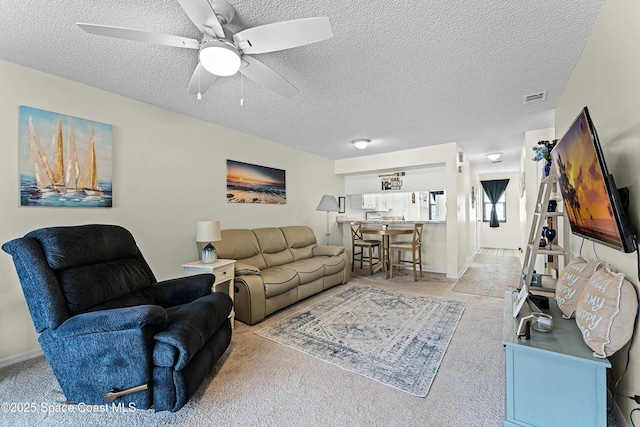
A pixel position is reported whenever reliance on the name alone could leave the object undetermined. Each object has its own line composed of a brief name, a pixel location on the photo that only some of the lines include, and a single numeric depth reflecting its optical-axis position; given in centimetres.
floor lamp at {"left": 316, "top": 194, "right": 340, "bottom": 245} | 524
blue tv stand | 131
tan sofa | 297
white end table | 272
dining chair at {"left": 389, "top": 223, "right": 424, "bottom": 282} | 468
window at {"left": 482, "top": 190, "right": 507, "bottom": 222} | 838
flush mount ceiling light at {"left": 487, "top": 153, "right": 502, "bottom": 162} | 542
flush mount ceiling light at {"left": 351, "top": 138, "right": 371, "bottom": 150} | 436
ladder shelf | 224
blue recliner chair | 155
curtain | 834
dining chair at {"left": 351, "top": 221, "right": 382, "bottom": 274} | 512
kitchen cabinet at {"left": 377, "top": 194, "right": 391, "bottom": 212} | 753
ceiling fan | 140
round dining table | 482
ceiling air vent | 275
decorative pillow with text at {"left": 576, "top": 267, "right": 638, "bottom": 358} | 126
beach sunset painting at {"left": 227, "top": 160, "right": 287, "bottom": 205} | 392
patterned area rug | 205
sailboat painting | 224
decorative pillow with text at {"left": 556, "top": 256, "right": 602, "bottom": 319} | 173
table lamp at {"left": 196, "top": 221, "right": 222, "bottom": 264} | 290
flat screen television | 123
